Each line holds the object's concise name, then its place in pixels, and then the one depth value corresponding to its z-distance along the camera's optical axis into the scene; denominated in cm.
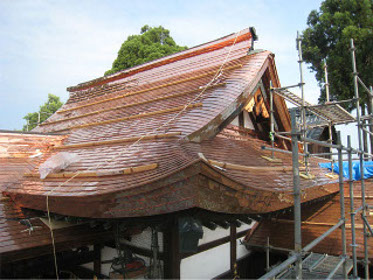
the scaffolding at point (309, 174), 266
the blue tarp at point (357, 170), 681
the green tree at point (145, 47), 1955
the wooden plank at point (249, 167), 322
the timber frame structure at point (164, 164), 253
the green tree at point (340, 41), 1443
